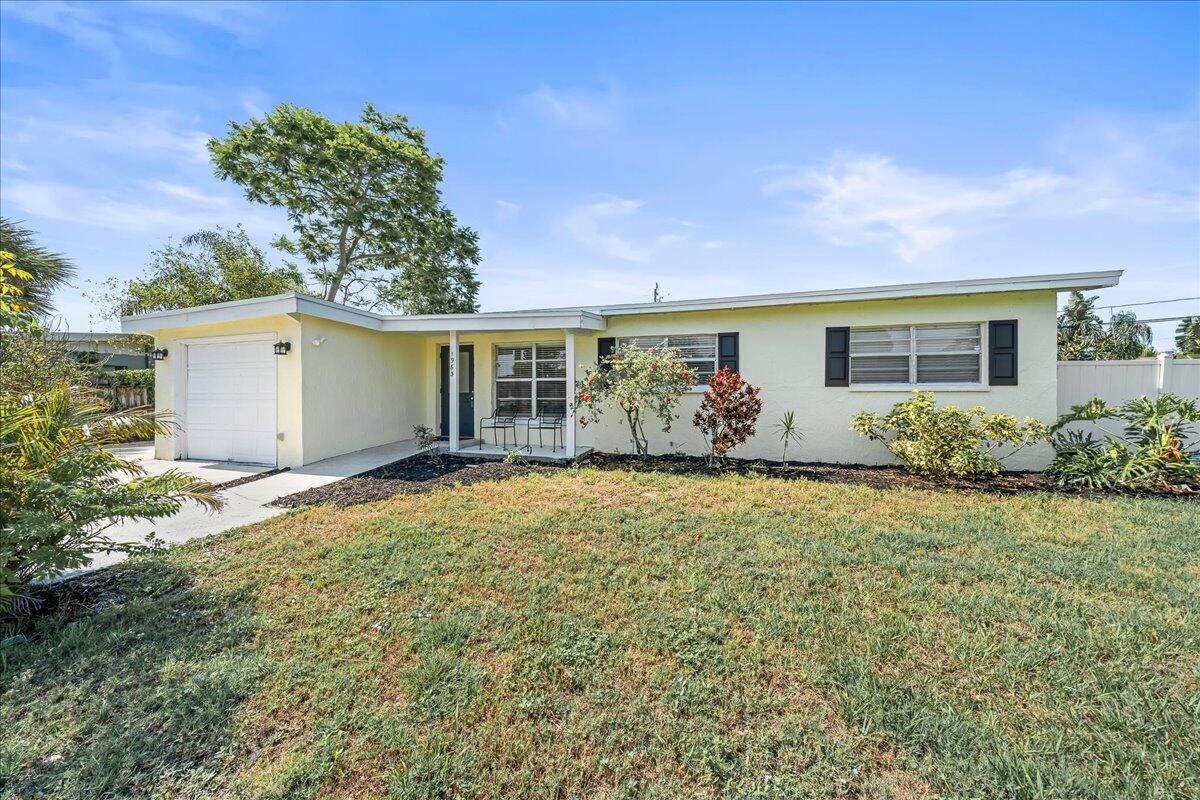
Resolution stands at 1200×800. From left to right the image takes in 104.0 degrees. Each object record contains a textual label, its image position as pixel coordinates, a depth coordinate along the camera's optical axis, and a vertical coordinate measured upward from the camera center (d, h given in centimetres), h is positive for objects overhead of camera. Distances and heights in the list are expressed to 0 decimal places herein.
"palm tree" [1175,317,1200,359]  1922 +266
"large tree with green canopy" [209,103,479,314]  1630 +713
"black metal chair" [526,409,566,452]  1023 -71
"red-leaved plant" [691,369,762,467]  783 -28
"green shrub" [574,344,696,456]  801 +13
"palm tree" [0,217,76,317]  953 +260
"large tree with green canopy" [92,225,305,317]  1496 +374
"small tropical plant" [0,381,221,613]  326 -77
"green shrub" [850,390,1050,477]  679 -62
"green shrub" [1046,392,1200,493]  643 -78
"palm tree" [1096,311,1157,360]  1875 +245
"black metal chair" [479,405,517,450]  1049 -68
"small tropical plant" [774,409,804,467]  856 -69
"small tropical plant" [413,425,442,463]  924 -101
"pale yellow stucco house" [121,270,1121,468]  768 +67
